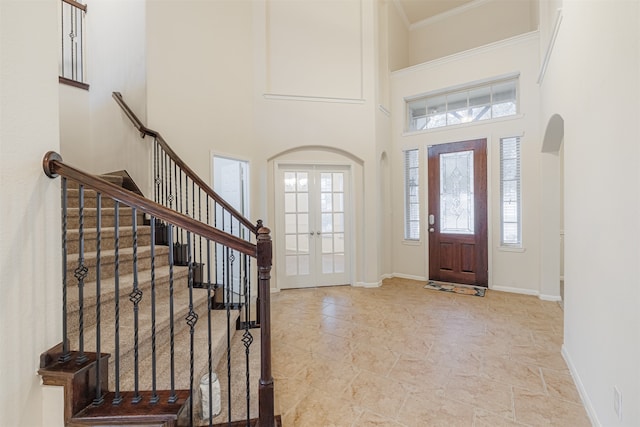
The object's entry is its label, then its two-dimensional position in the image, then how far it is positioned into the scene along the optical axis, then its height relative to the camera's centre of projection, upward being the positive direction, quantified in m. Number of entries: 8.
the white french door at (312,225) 4.89 -0.21
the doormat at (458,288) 4.56 -1.20
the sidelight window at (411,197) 5.43 +0.27
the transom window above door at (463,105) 4.68 +1.76
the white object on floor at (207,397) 1.76 -1.07
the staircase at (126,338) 1.39 -0.71
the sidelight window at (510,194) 4.55 +0.26
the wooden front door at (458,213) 4.80 -0.02
